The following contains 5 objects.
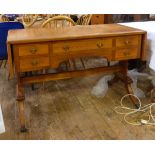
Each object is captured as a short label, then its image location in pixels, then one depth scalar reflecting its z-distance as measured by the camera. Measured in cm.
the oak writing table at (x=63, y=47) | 166
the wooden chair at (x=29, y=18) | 317
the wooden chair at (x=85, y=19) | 305
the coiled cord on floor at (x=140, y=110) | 194
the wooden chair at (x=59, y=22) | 261
